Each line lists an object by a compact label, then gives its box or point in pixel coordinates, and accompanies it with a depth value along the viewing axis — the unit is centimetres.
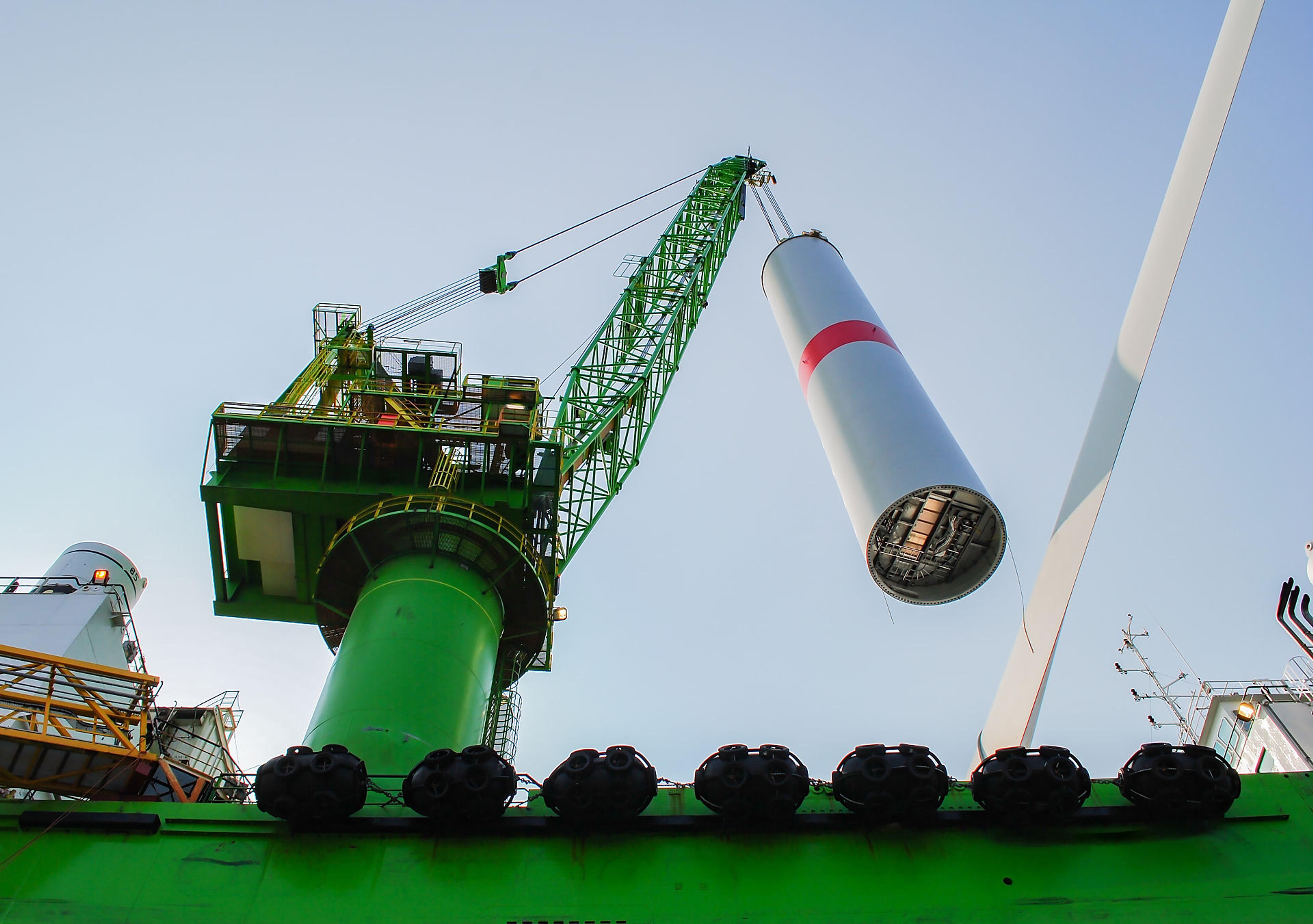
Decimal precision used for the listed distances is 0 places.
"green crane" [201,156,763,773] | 1595
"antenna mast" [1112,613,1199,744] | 3191
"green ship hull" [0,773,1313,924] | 1066
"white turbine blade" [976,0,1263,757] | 1561
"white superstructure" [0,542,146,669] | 2722
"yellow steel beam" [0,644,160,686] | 1436
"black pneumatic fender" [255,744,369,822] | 1140
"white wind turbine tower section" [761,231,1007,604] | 1606
